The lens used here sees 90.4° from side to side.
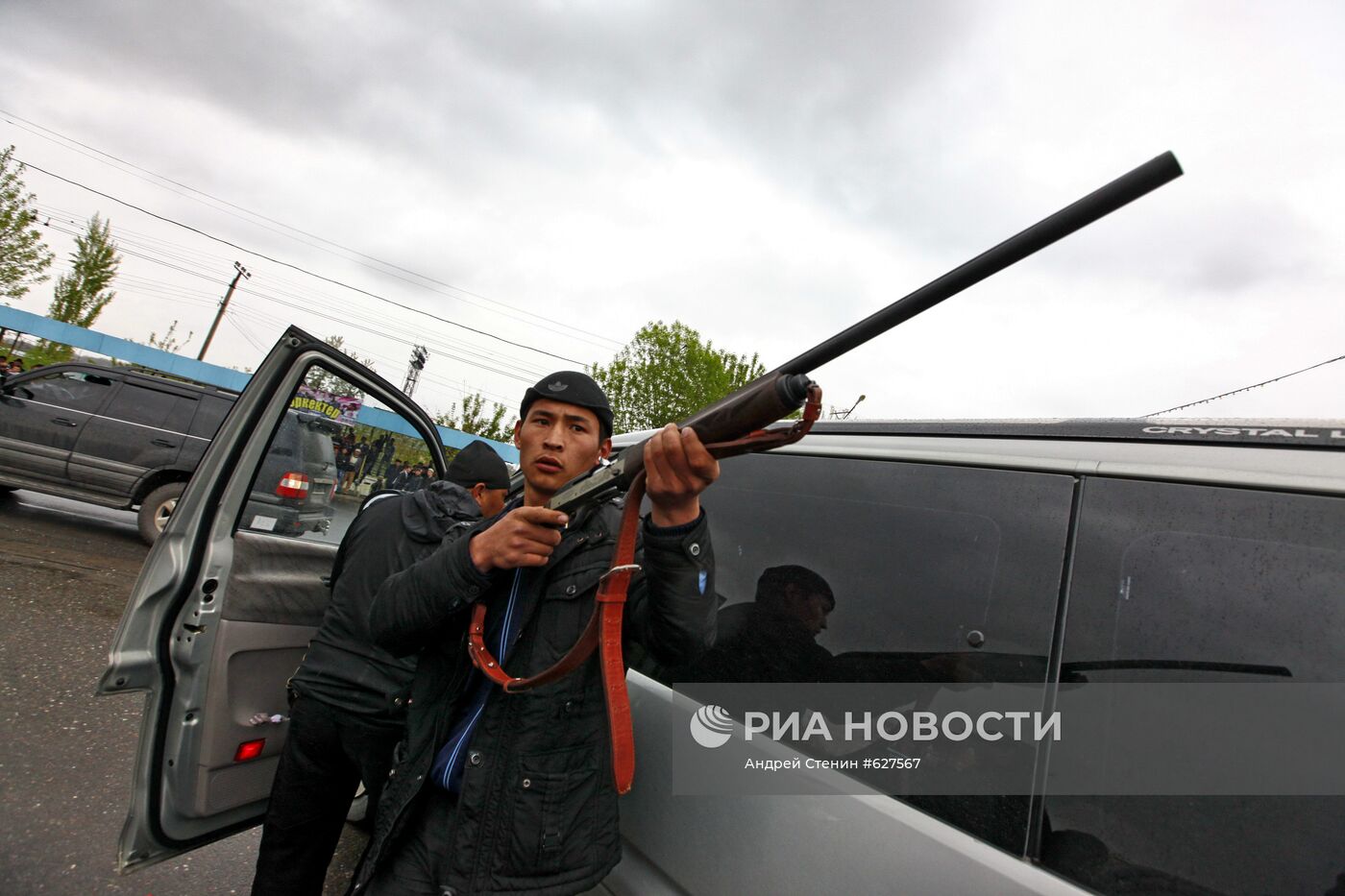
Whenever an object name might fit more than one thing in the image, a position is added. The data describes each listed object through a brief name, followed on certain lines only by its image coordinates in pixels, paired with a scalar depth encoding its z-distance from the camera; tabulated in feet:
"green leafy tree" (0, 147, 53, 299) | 55.52
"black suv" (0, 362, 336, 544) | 24.20
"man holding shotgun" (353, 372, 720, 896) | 4.59
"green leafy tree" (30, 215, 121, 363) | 73.15
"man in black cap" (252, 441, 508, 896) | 7.06
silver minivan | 3.30
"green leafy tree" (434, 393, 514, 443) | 131.95
